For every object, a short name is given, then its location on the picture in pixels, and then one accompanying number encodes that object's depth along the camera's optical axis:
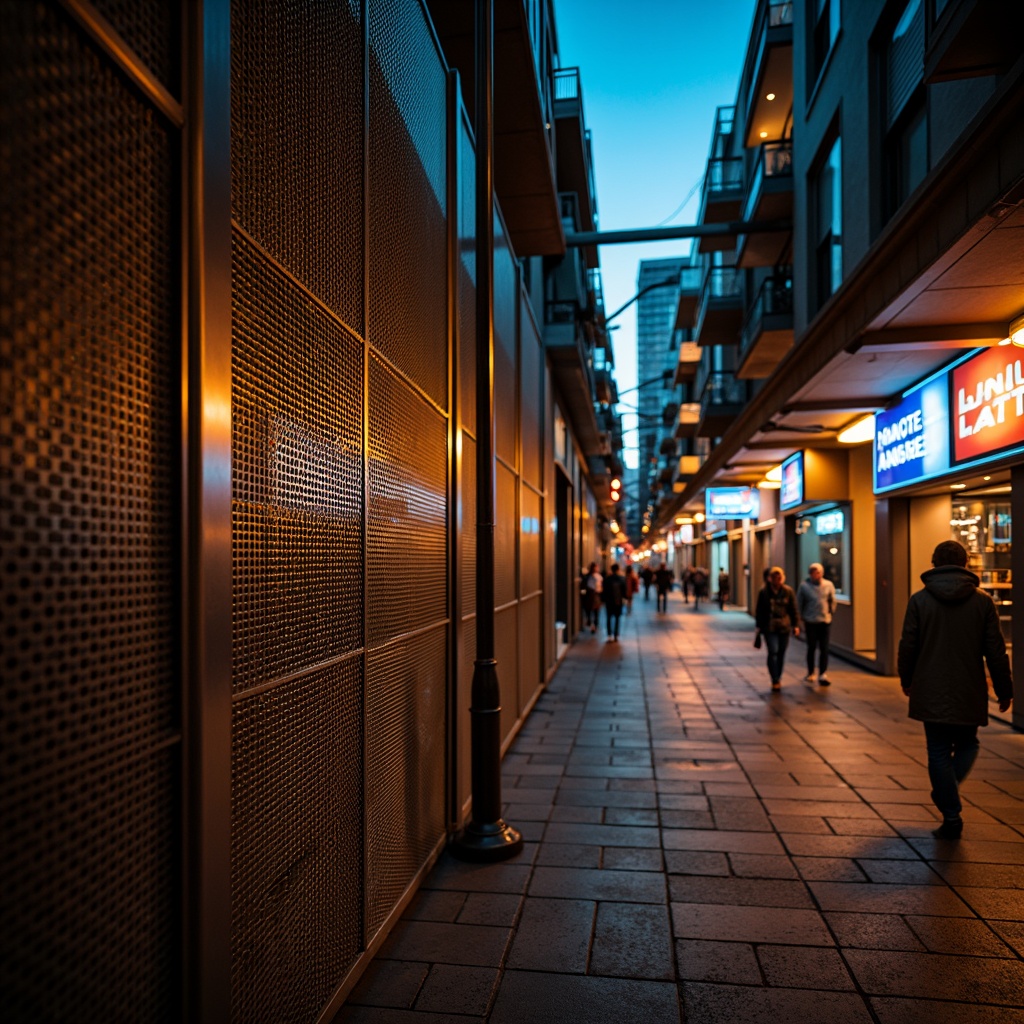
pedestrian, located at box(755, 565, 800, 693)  11.30
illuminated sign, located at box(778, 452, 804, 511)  15.48
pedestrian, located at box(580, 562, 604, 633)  20.52
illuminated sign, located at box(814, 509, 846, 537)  15.88
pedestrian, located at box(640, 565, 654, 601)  37.55
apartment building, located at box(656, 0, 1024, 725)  5.75
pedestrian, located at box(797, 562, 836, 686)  11.76
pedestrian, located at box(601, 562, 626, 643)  18.81
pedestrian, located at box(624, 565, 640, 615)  26.92
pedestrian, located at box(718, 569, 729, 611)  31.27
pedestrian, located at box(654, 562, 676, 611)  29.49
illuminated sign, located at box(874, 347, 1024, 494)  7.87
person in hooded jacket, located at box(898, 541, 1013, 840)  5.30
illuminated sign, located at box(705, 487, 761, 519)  23.08
